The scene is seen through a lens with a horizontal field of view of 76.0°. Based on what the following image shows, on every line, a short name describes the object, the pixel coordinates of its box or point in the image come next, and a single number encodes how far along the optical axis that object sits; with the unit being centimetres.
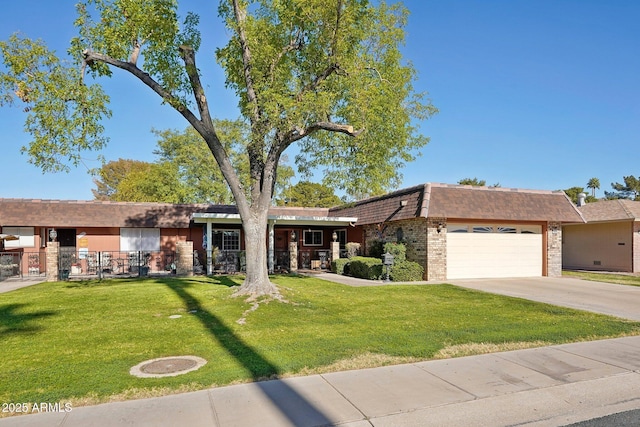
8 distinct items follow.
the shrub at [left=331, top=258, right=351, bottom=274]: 2045
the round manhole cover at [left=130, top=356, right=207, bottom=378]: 539
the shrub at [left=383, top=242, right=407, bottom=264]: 1711
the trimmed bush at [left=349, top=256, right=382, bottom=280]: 1739
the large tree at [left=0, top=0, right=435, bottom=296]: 1040
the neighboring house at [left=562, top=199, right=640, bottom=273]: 2169
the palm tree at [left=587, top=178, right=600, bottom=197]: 6256
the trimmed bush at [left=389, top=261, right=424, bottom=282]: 1689
